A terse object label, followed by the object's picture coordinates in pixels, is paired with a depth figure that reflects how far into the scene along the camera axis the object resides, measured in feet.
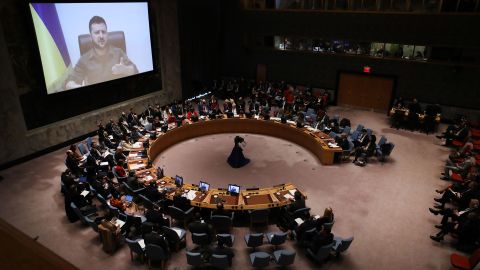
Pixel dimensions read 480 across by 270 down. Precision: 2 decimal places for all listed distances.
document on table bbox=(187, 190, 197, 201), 31.55
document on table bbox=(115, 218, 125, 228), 28.48
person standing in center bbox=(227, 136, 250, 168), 42.45
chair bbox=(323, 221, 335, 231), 27.65
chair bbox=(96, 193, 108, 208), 30.44
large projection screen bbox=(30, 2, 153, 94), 43.55
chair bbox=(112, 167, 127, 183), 34.96
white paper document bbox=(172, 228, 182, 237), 27.66
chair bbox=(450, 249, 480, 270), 23.95
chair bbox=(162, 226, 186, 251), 26.68
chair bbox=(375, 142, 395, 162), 42.98
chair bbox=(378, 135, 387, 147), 44.88
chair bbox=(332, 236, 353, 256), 26.00
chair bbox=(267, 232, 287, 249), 26.78
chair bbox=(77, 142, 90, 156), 41.68
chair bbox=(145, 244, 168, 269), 24.41
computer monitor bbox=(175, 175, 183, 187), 33.01
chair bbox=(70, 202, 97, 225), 29.24
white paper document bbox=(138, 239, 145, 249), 26.25
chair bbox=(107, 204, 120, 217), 29.33
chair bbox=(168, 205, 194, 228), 29.78
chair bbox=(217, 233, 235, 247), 25.73
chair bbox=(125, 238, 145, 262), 25.47
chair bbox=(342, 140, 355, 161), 43.55
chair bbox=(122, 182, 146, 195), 32.94
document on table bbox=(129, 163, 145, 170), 36.60
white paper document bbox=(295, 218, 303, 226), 29.09
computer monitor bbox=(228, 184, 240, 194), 31.96
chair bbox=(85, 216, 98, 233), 27.94
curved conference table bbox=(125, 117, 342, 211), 30.94
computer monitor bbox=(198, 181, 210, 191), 32.48
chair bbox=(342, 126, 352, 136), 48.06
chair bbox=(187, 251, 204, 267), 24.29
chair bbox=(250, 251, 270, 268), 24.78
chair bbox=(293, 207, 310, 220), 29.68
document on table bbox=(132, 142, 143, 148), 42.39
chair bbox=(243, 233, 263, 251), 26.50
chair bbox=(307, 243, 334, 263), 25.03
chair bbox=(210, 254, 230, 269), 24.08
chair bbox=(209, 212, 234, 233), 28.40
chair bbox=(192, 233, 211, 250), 26.55
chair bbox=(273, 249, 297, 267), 24.76
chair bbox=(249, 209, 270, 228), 29.71
